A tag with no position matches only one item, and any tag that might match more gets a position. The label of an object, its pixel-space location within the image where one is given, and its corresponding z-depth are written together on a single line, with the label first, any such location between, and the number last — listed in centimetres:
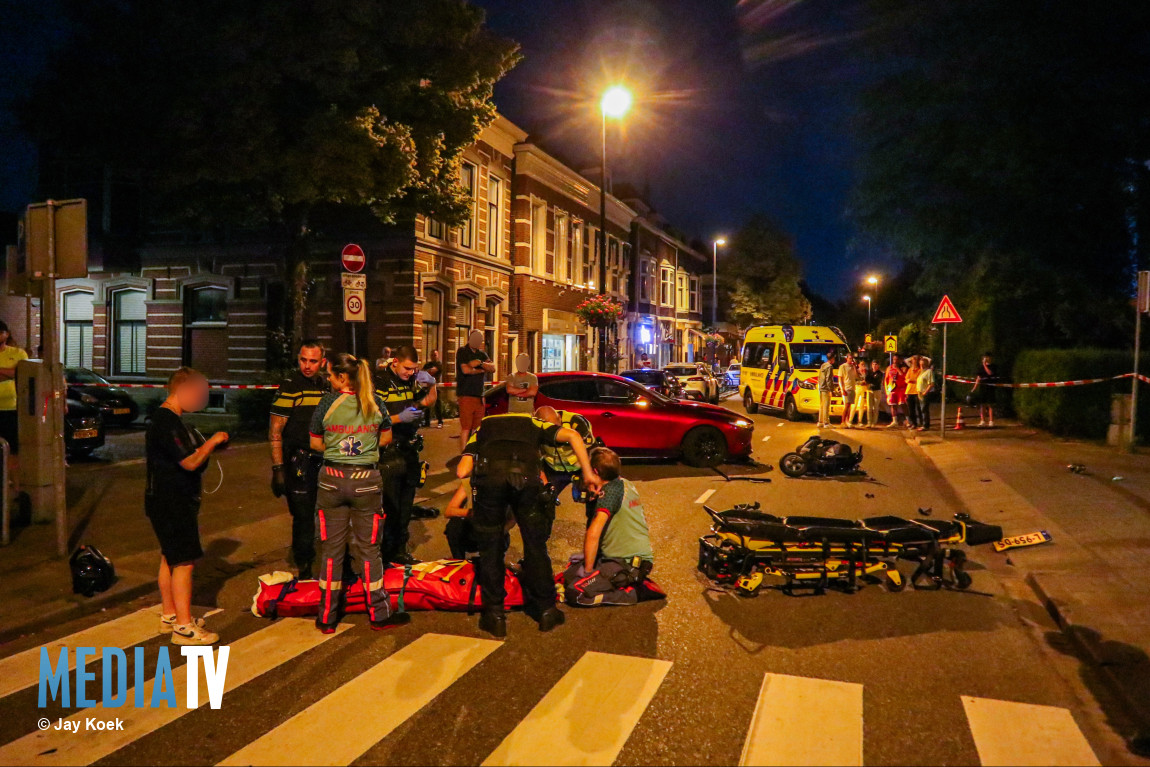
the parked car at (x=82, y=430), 1308
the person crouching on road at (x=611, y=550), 614
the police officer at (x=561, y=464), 612
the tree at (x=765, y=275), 6700
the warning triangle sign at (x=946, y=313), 1739
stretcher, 633
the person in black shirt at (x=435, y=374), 1116
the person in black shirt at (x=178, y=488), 529
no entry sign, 1107
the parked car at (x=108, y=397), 1745
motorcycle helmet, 636
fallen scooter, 1223
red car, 1288
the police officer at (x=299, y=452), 656
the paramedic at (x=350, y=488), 547
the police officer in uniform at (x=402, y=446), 687
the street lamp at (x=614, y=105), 2178
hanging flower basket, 2628
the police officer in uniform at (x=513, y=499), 549
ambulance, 2242
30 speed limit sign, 1094
